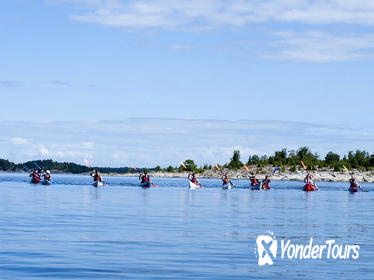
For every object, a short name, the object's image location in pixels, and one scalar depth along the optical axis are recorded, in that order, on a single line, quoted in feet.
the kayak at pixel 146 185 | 341.41
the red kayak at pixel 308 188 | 332.06
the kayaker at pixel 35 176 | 367.66
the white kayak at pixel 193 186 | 330.54
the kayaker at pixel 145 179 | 342.56
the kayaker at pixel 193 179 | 334.13
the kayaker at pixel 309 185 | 331.57
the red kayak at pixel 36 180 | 370.12
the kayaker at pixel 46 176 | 344.65
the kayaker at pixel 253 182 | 344.65
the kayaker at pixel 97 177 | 345.06
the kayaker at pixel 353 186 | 336.72
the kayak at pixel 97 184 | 343.26
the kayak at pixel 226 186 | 351.58
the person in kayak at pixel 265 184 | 339.32
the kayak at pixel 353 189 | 336.70
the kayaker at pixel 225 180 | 350.23
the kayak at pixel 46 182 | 345.53
